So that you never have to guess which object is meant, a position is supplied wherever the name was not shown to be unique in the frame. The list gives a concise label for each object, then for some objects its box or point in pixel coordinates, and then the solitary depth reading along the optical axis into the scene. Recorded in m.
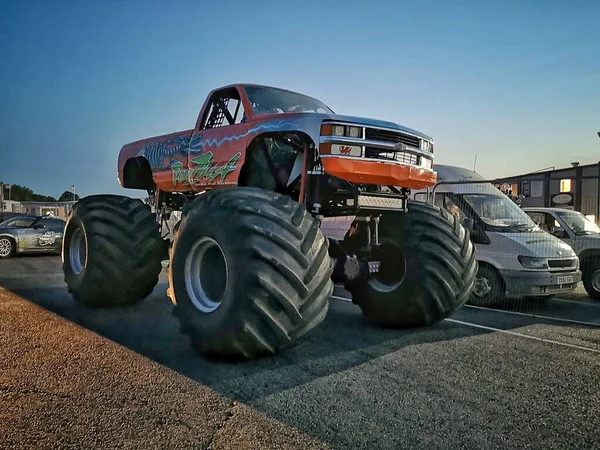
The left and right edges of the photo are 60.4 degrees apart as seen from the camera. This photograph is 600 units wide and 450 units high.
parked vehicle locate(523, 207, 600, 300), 9.91
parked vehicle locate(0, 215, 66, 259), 15.68
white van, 8.36
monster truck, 4.00
